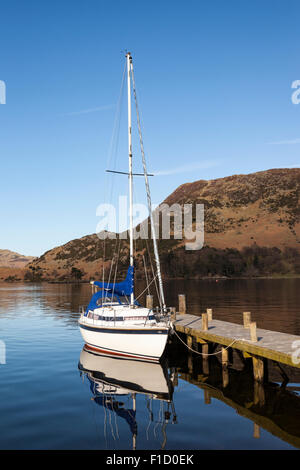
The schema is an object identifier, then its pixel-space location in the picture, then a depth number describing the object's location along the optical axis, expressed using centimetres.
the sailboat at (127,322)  2197
